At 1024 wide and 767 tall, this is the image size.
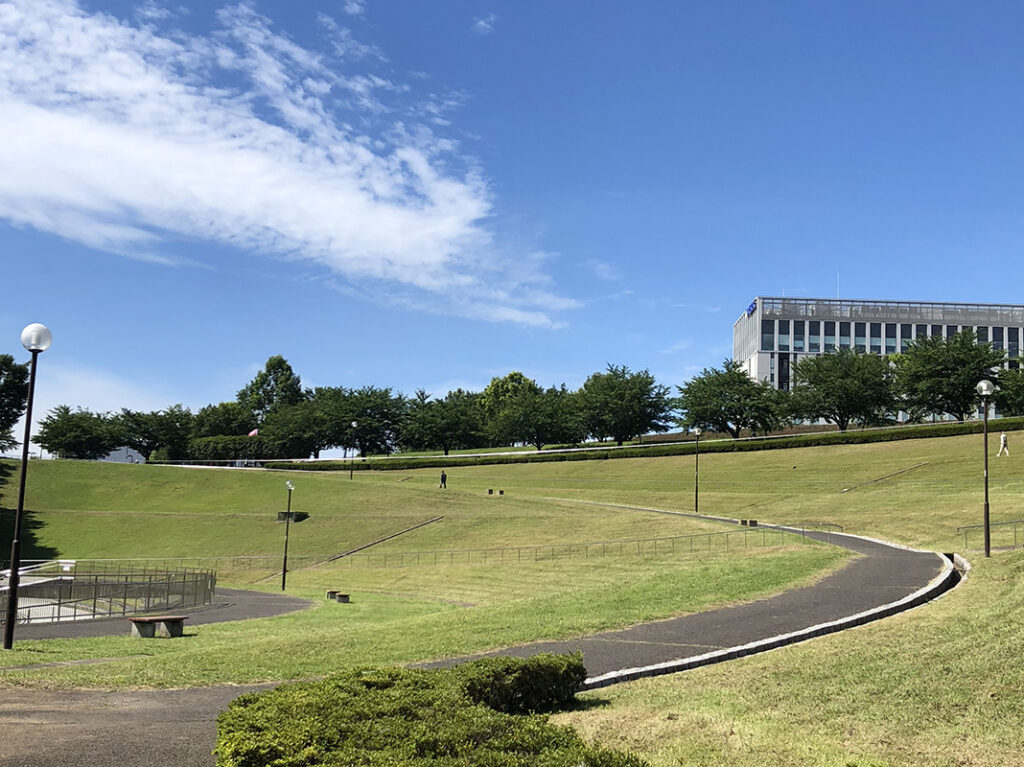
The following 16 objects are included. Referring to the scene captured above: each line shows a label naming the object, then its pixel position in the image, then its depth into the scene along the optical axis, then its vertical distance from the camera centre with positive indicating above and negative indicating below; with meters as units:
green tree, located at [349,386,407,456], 119.94 +2.86
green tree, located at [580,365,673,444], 108.31 +5.35
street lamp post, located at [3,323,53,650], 17.73 -0.39
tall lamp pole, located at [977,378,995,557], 27.02 +2.32
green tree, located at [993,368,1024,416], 87.59 +7.08
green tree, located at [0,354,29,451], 94.88 +3.47
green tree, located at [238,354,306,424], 160.38 +8.91
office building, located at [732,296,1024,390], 144.00 +22.63
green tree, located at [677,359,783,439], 100.62 +5.62
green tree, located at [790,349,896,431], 96.31 +7.44
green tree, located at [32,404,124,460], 114.19 -1.08
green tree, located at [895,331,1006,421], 90.12 +9.32
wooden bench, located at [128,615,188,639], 24.06 -5.66
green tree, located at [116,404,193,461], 120.56 -0.13
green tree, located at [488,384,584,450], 112.88 +2.94
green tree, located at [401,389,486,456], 117.44 +2.38
